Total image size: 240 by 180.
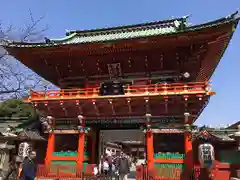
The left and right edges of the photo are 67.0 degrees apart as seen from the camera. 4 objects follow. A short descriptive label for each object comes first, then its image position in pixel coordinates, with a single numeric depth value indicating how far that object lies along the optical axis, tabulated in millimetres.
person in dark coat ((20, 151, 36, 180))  5727
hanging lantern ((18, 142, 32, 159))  9826
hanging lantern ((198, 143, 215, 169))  9272
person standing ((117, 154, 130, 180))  10846
